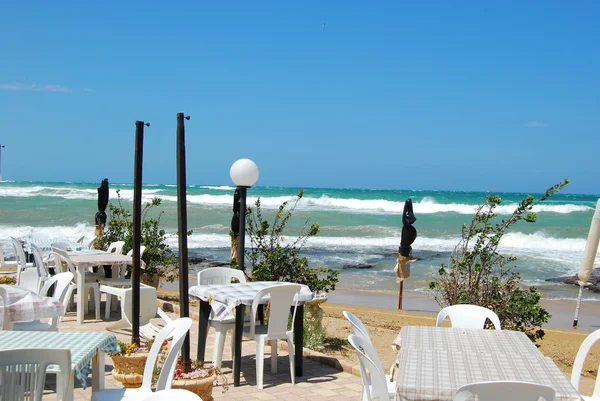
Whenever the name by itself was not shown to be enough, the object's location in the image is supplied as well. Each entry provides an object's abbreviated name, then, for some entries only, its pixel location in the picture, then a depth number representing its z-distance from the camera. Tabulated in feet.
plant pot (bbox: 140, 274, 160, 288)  30.30
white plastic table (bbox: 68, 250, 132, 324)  24.21
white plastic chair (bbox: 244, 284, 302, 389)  16.46
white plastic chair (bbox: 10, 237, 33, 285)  27.63
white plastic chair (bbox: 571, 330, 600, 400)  12.51
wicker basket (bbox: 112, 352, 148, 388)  14.44
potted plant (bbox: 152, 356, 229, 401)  13.55
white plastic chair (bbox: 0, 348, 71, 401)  8.96
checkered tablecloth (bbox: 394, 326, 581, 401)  9.41
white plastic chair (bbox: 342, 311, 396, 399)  12.01
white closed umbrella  25.48
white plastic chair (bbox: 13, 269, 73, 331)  16.40
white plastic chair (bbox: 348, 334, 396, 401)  10.73
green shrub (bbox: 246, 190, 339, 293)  23.22
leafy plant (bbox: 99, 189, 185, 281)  30.22
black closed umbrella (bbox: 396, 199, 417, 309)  30.01
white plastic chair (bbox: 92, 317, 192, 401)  10.65
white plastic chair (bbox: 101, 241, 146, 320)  25.09
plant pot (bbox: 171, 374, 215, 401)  13.50
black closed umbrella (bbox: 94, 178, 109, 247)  35.67
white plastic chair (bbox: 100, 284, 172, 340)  18.22
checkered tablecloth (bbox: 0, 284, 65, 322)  15.56
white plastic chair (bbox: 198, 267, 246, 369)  17.46
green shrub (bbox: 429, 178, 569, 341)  20.43
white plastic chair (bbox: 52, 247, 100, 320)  24.12
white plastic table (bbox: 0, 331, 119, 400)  10.95
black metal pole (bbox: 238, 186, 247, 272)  22.08
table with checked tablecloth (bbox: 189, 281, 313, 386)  16.57
